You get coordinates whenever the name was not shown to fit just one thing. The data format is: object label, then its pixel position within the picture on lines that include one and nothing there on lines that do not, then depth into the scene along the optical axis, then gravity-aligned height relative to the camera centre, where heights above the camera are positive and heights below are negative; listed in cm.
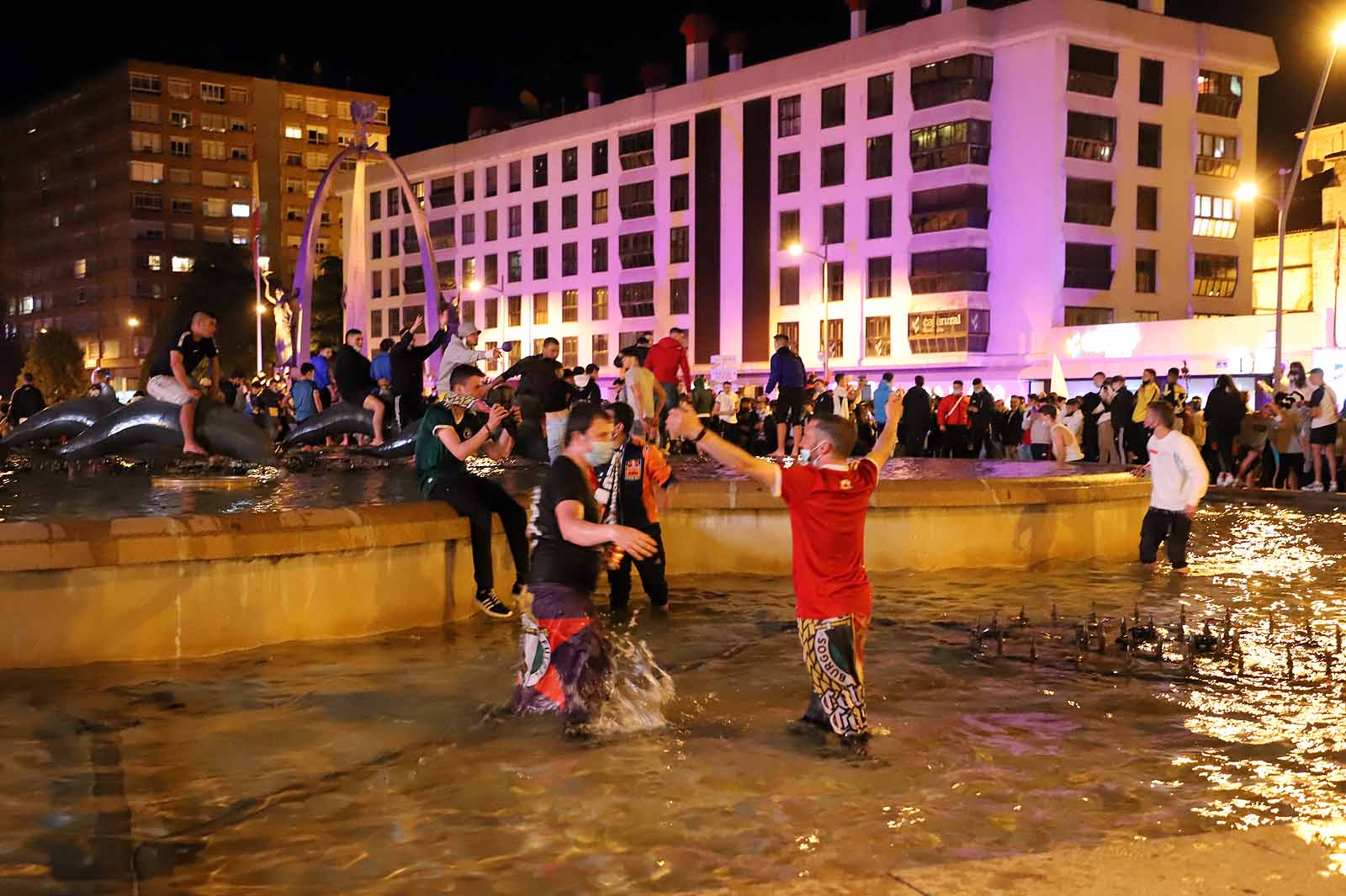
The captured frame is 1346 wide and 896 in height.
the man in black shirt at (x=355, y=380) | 1675 +5
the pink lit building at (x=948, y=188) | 5194 +763
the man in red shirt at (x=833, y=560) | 616 -79
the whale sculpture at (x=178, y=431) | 1395 -45
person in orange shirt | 915 -63
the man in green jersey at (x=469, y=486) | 920 -68
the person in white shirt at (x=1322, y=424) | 1967 -67
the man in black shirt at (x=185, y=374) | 1345 +12
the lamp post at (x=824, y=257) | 5238 +489
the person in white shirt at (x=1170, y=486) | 1195 -93
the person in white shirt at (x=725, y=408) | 2667 -52
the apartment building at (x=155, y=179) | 9938 +1477
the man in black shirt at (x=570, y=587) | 649 -94
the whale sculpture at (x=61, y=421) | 1579 -39
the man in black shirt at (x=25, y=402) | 2206 -24
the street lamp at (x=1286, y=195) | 2709 +373
